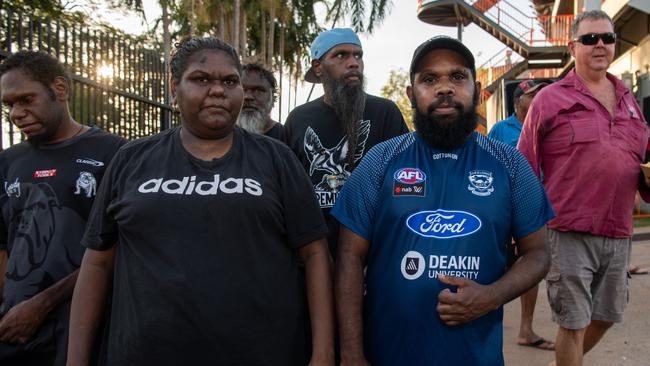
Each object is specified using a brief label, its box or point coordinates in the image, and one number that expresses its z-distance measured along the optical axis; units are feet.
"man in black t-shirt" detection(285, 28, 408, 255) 10.67
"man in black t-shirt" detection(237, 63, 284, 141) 13.23
